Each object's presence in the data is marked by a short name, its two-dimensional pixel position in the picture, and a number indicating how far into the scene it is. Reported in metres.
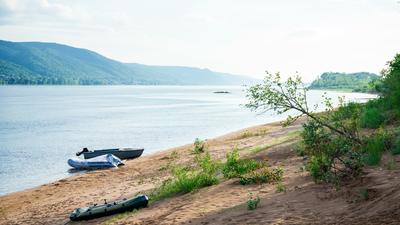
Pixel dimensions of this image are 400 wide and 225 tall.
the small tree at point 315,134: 13.55
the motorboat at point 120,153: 38.59
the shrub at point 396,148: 15.13
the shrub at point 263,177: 15.98
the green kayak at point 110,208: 16.08
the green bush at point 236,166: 17.97
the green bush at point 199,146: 32.09
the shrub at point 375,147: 14.74
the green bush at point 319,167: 13.79
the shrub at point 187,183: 17.08
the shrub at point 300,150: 20.00
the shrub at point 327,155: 13.34
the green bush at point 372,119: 23.93
